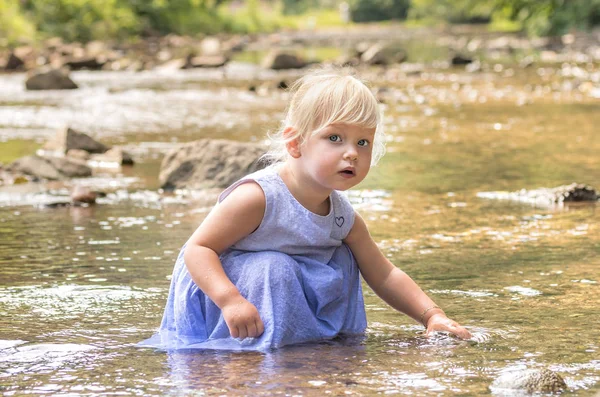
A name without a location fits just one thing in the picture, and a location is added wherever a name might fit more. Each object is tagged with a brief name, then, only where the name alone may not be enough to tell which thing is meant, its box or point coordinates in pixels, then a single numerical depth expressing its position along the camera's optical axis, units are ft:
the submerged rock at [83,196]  22.21
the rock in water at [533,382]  9.32
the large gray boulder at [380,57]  80.18
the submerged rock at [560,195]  21.11
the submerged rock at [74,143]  30.60
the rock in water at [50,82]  60.95
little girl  11.13
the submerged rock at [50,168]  25.77
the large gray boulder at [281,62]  77.87
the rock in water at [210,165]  23.97
